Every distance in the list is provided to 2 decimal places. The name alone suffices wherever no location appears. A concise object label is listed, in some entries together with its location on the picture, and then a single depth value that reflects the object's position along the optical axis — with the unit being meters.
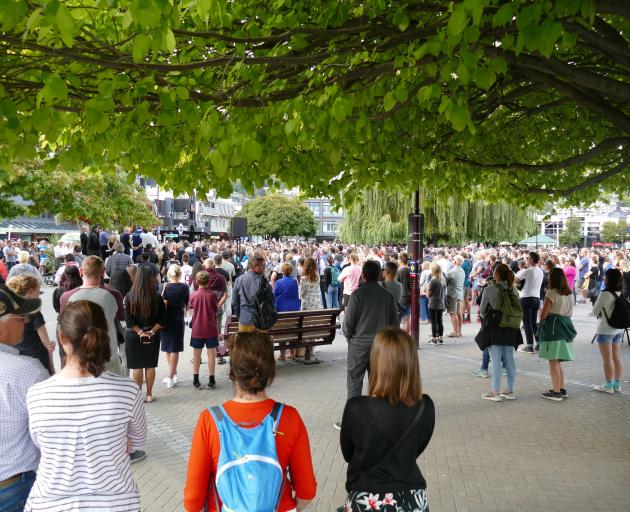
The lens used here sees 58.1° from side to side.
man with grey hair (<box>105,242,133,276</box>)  12.94
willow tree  30.66
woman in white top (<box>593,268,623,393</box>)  8.18
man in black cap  2.85
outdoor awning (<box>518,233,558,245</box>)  44.06
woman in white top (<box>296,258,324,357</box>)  11.95
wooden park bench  9.85
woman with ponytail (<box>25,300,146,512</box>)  2.60
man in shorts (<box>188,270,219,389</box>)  8.62
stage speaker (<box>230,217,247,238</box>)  21.98
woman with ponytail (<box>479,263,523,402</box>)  7.90
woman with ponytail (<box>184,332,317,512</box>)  2.51
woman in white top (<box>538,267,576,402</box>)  8.01
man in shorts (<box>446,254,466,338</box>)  13.80
